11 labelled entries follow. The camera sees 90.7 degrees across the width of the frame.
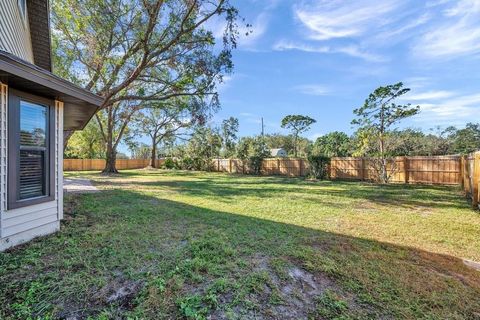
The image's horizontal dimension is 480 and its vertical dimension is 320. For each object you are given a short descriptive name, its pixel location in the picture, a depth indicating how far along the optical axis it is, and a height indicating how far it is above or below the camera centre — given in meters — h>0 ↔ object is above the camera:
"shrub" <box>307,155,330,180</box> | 14.42 -0.24
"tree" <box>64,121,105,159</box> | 24.19 +2.08
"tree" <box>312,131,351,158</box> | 26.84 +2.32
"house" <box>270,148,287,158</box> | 35.58 +1.42
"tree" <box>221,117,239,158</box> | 27.02 +3.48
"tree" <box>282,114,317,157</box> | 31.03 +5.13
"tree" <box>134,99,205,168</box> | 22.56 +3.81
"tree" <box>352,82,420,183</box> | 10.93 +2.12
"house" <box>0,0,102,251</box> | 2.89 +0.34
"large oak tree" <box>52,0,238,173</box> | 7.50 +4.38
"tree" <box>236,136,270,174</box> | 19.19 +0.86
